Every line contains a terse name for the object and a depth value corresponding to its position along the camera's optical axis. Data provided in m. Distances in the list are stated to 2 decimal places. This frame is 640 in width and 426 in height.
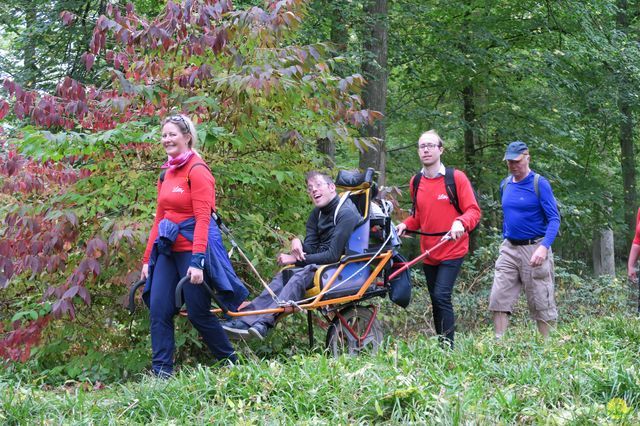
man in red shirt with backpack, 13.70
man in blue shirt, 14.02
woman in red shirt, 11.37
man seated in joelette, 12.06
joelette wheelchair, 12.41
